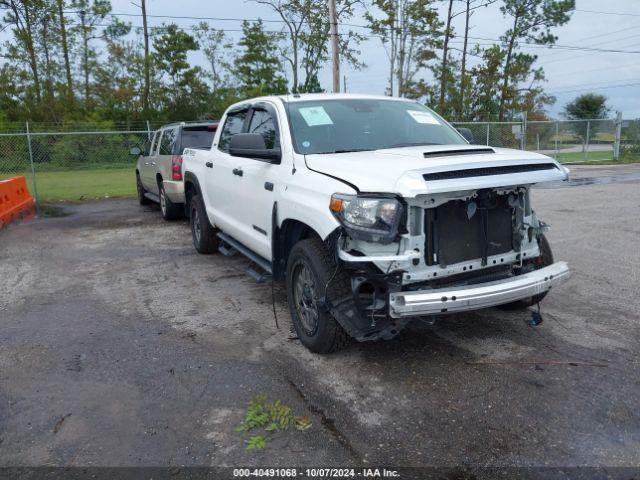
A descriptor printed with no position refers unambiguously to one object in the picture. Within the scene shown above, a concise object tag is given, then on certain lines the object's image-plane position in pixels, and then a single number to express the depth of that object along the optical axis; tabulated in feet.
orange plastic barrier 36.24
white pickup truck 11.64
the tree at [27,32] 120.47
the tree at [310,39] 129.80
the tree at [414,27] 127.03
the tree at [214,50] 141.38
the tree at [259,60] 134.51
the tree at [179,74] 127.85
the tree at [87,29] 129.29
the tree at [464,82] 124.57
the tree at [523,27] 129.29
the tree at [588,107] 196.13
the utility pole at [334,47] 68.95
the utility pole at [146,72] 125.18
